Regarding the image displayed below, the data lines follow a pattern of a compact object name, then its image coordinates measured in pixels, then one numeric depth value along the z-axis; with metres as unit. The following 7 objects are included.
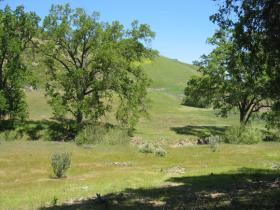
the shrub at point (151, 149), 44.22
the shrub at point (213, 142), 48.55
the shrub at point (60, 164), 29.80
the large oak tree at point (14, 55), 58.22
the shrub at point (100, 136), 53.62
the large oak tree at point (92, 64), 57.97
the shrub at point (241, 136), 58.41
